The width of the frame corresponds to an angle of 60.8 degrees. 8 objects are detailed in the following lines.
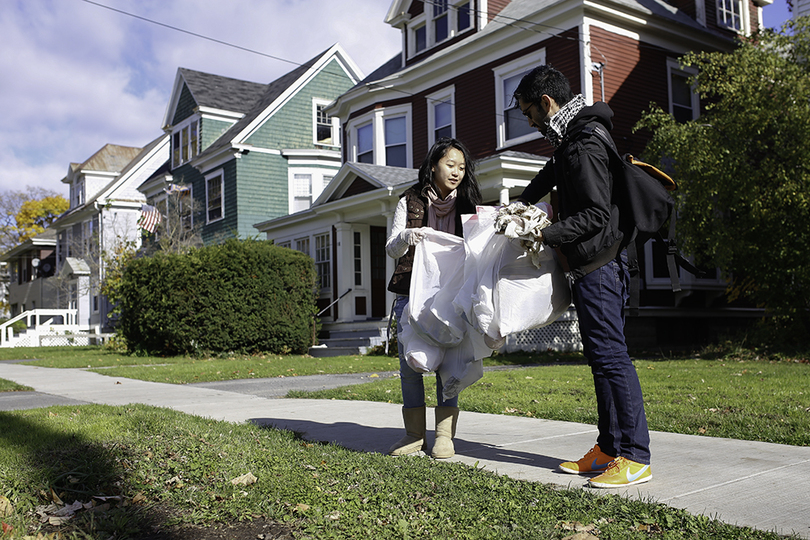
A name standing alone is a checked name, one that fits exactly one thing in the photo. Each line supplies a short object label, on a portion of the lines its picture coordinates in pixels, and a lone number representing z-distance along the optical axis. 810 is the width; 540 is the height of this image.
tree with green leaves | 11.03
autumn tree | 49.62
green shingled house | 24.22
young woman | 4.05
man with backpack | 3.17
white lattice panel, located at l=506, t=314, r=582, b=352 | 14.45
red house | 15.35
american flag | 24.92
